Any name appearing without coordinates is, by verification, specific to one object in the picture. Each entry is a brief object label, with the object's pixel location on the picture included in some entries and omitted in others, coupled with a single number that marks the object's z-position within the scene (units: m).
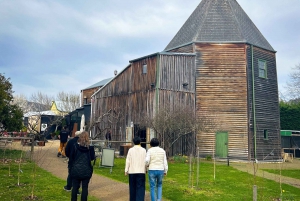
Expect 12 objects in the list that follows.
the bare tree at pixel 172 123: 18.05
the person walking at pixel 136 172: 6.82
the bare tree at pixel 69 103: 52.06
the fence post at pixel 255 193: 5.37
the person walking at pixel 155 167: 7.05
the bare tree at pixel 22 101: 53.97
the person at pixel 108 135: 23.04
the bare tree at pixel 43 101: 55.75
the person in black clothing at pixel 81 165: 6.36
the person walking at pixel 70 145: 6.77
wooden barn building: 21.25
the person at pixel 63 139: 15.55
